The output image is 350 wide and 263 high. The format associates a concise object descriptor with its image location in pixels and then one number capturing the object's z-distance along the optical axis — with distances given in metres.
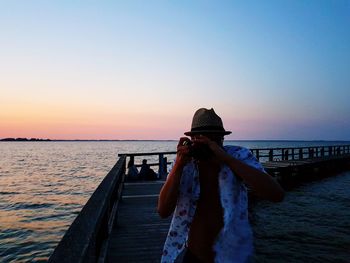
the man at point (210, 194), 1.89
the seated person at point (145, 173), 13.23
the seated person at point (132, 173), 13.14
